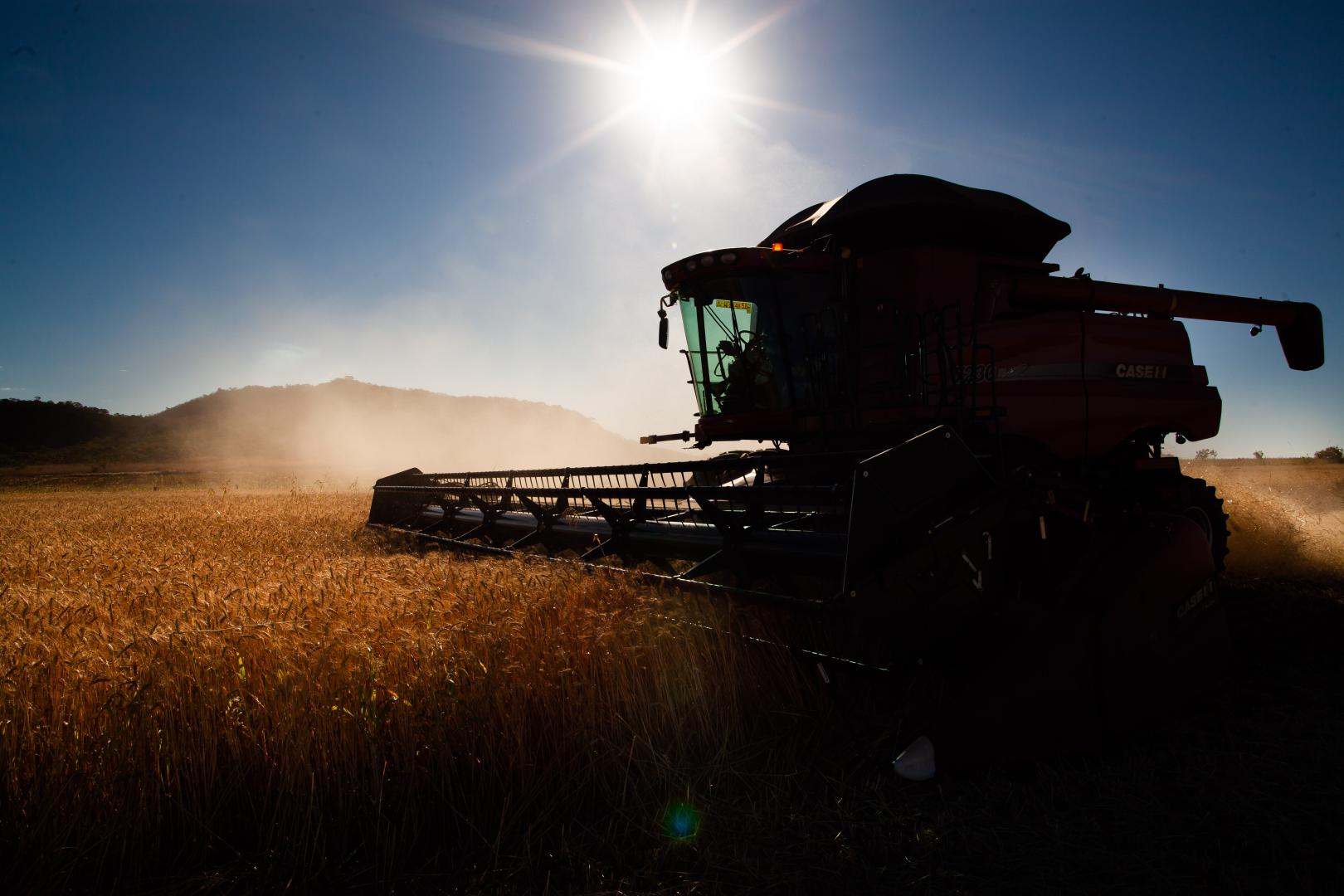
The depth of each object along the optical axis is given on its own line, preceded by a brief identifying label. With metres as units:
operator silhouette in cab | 5.35
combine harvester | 2.68
